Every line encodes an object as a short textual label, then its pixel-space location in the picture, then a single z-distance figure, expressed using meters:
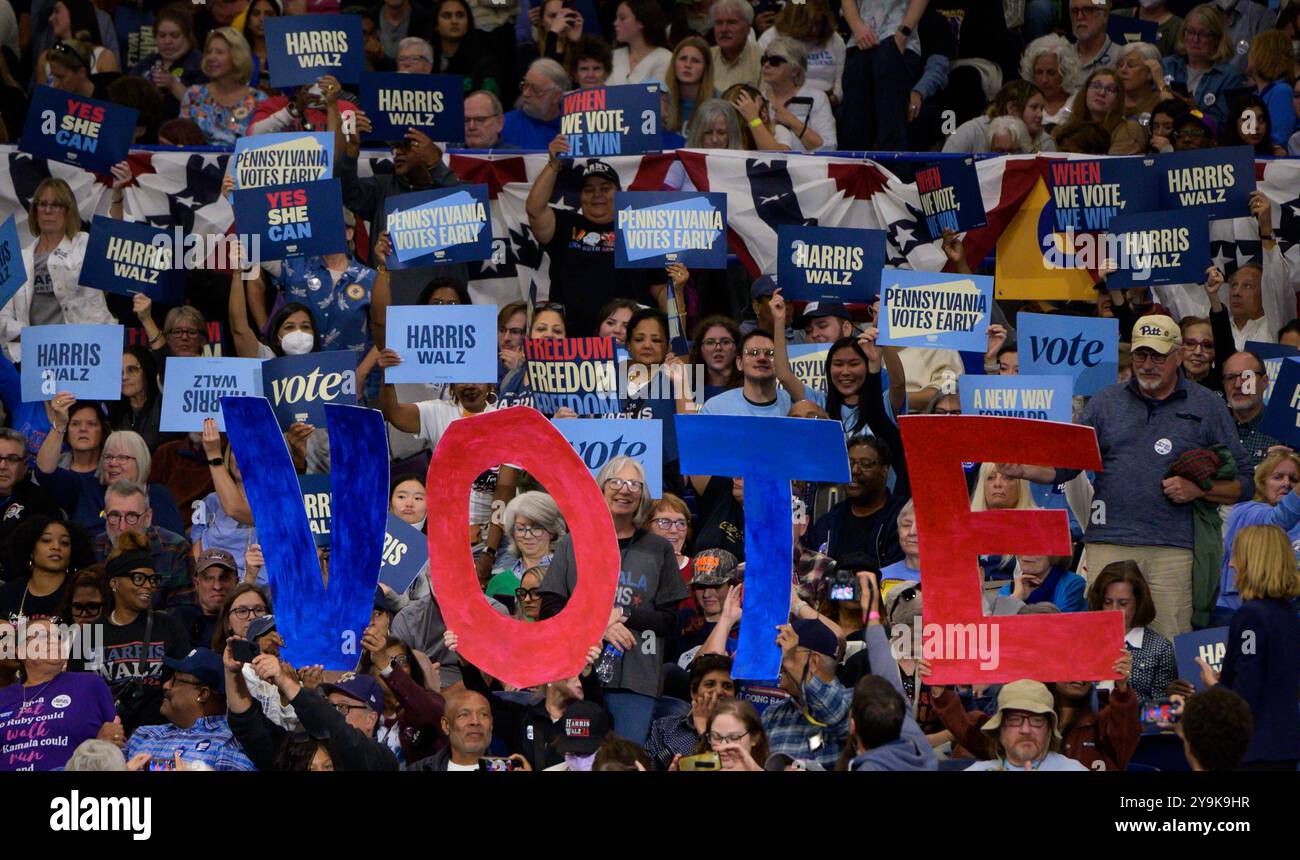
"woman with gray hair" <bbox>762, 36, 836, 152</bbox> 12.98
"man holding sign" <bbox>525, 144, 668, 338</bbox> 12.12
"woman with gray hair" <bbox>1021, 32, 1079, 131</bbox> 13.27
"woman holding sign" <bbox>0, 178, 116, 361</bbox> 12.23
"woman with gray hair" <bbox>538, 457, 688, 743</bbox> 9.25
